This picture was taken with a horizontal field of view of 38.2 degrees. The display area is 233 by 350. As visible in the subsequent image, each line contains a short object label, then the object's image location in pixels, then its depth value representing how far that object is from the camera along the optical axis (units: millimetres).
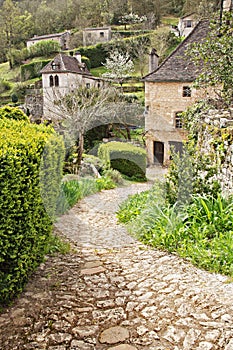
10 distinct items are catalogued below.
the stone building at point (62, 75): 30859
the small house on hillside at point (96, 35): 47219
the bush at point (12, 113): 7361
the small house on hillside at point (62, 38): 48594
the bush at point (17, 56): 47281
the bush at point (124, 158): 15884
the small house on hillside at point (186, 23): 43594
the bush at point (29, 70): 42044
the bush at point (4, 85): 40566
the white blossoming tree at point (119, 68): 35688
